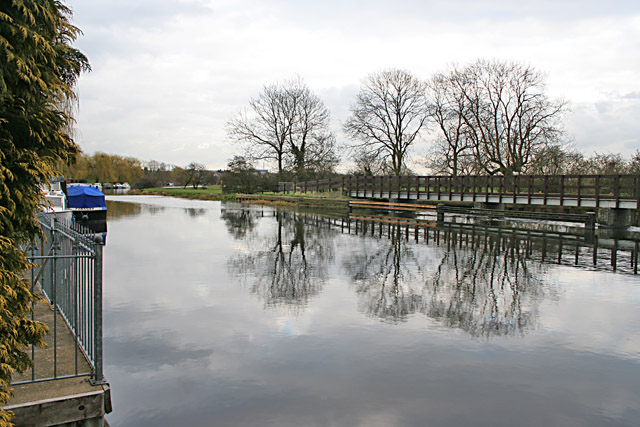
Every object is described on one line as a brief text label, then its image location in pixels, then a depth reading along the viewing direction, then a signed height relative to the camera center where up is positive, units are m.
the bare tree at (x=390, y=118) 44.88 +6.85
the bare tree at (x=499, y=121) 36.00 +5.59
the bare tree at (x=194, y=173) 93.54 +2.19
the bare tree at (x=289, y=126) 52.75 +6.70
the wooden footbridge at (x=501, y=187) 24.27 +0.29
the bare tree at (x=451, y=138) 39.66 +4.59
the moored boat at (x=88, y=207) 21.97 -1.22
